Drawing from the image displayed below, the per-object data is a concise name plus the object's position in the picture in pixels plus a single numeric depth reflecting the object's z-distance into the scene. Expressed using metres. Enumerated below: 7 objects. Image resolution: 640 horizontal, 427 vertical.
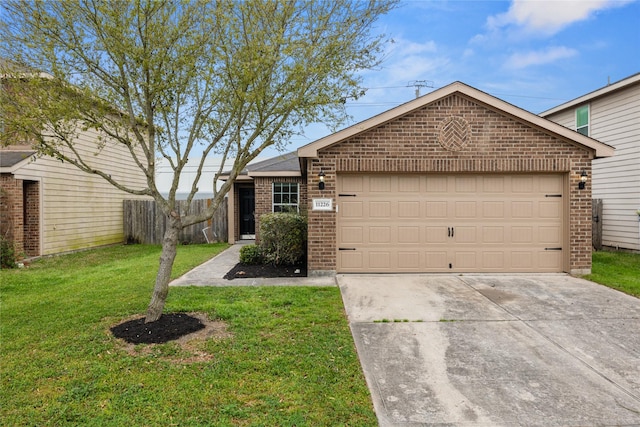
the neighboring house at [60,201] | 10.11
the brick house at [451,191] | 7.76
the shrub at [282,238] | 8.98
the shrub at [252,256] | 9.44
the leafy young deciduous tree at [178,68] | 4.20
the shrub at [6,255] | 9.12
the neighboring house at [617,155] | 10.84
